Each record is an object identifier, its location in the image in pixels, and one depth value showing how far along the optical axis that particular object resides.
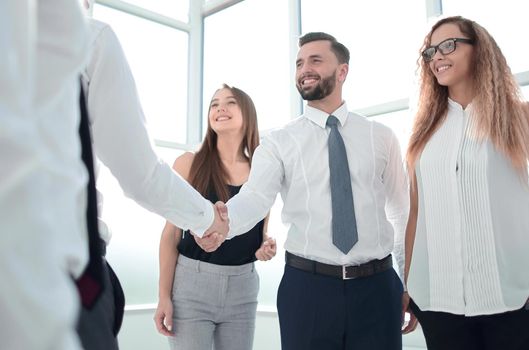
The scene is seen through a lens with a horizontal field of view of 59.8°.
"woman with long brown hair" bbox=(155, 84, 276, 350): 1.98
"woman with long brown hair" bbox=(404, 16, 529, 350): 1.49
